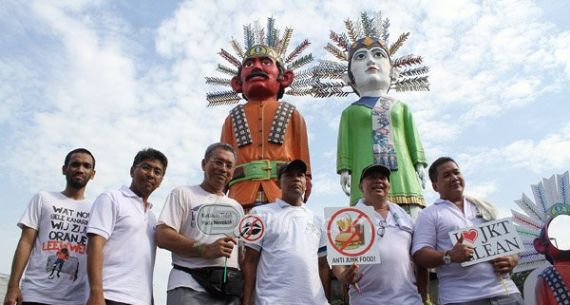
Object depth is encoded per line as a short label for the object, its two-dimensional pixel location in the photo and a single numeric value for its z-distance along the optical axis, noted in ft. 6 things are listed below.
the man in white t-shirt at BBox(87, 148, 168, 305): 8.29
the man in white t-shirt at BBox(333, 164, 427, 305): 9.31
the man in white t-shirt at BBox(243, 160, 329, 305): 9.09
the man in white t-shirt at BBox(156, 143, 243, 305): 8.82
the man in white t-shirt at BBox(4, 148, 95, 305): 9.59
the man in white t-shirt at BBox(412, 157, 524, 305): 9.05
